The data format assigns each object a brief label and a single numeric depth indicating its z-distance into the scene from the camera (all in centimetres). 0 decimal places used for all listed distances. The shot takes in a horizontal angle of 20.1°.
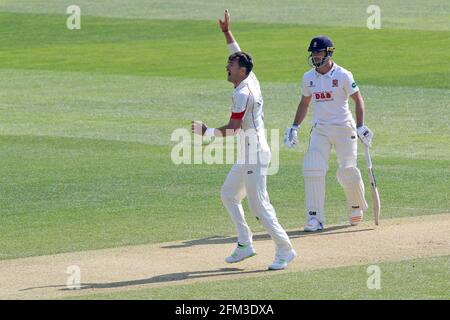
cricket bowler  1338
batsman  1589
